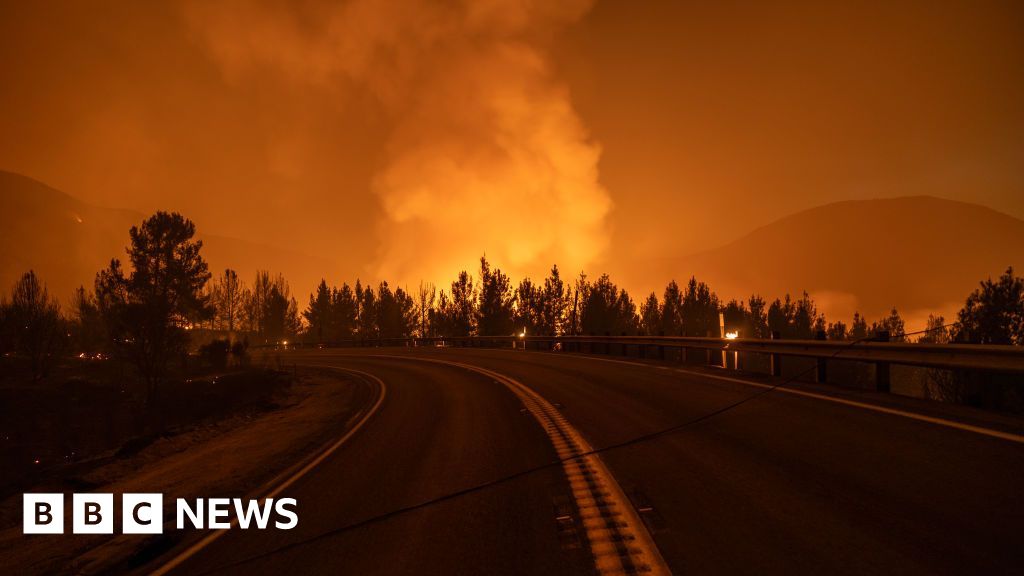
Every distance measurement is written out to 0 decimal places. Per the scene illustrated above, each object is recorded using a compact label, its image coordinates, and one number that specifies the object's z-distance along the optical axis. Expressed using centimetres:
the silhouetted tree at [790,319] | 13562
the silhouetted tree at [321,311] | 10925
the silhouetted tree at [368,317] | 11156
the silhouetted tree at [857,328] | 15310
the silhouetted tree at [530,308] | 11644
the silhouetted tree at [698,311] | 14925
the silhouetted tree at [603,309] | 11031
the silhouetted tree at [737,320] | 15162
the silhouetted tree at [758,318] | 15188
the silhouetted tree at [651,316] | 14995
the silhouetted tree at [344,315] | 10894
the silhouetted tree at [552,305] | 11562
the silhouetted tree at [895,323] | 15275
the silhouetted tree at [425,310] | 11888
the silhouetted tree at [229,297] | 10844
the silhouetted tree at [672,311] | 14325
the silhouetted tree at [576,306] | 11712
